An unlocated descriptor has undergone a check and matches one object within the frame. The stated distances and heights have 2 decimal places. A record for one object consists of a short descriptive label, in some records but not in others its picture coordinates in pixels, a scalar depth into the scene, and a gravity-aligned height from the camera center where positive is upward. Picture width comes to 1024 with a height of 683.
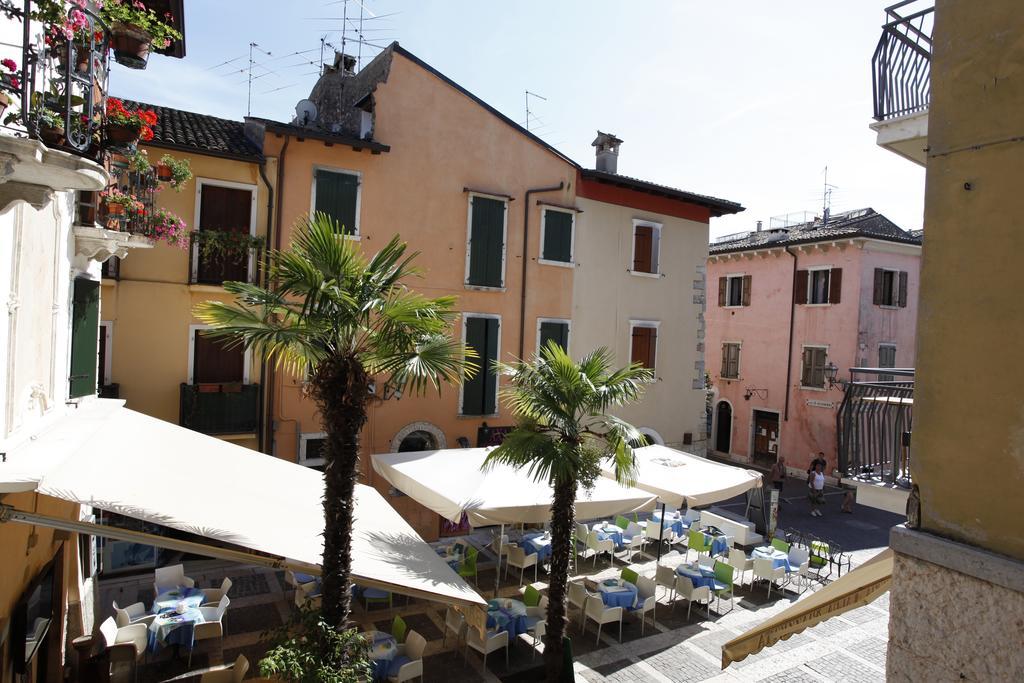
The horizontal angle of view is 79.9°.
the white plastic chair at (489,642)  8.73 -4.55
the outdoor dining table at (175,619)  8.36 -4.28
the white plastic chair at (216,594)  9.57 -4.39
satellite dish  15.23 +5.24
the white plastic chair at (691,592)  10.73 -4.46
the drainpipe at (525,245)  16.19 +2.28
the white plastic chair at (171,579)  9.92 -4.32
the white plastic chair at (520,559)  11.86 -4.44
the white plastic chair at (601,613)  9.77 -4.48
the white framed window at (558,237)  16.50 +2.62
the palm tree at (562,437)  8.10 -1.42
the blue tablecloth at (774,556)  11.88 -4.25
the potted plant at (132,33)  5.07 +2.99
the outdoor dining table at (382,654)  7.98 -4.36
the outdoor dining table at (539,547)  12.26 -4.32
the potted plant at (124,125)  6.20 +1.91
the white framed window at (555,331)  16.55 +0.04
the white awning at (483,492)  9.04 -2.56
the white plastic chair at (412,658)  7.84 -4.40
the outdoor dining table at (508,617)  9.17 -4.33
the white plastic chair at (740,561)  11.87 -4.29
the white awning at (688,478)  10.77 -2.64
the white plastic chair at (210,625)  8.66 -4.38
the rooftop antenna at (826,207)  28.36 +6.42
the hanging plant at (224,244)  12.31 +1.51
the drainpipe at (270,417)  13.45 -2.14
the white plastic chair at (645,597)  10.27 -4.42
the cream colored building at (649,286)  17.17 +1.48
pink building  22.06 +0.79
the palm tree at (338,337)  5.95 -0.15
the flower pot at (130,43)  6.55 +3.03
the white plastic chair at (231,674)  7.13 -4.19
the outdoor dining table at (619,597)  10.08 -4.32
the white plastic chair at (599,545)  12.71 -4.37
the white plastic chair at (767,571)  11.67 -4.38
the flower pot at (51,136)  4.03 +1.16
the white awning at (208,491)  5.36 -1.88
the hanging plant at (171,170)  9.88 +2.35
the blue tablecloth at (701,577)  11.01 -4.28
